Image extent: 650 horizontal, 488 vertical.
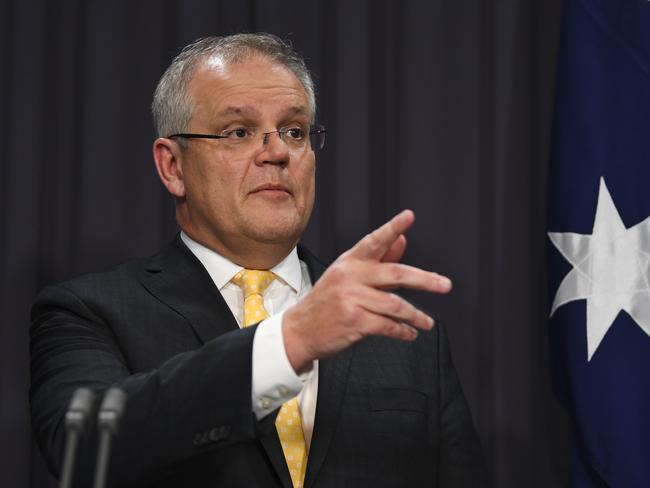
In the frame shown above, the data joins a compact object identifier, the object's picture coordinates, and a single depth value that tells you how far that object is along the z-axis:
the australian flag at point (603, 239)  5.51
